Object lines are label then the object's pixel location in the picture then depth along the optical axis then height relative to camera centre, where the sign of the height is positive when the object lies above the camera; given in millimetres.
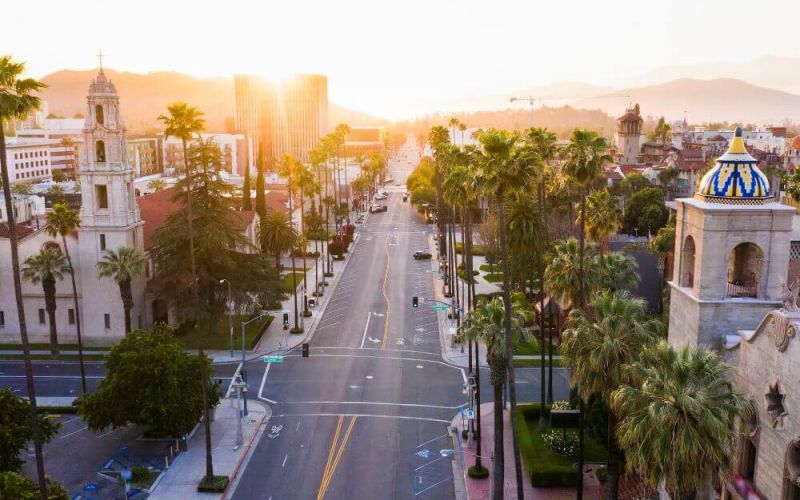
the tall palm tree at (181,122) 41875 +1291
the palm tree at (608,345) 28328 -8257
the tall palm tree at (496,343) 33438 -9558
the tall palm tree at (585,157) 39500 -928
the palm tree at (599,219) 53906 -6049
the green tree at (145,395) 40000 -14287
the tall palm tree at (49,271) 56094 -9999
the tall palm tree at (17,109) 27750 +1423
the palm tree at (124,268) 56250 -9839
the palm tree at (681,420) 21172 -8548
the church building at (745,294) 23795 -6059
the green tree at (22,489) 28266 -13963
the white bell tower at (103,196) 59500 -4342
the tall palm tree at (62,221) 53062 -5679
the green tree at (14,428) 34312 -14052
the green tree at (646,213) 105812 -11017
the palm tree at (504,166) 31047 -1092
